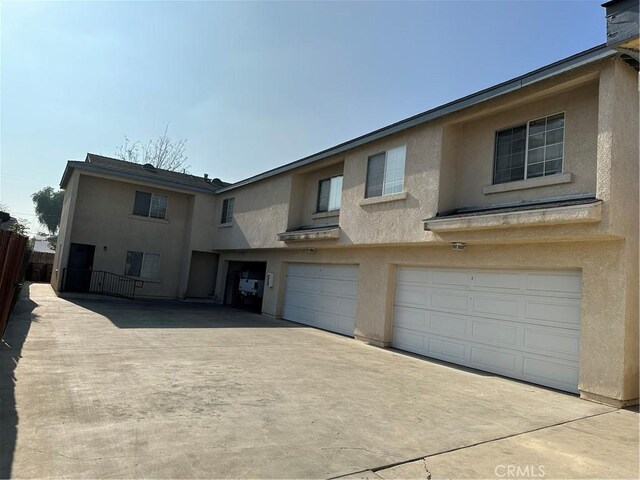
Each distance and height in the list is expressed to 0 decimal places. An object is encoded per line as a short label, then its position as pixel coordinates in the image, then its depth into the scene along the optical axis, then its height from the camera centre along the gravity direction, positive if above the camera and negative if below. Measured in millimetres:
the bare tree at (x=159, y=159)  37750 +9533
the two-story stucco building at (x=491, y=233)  6977 +1339
